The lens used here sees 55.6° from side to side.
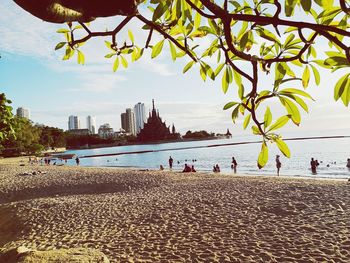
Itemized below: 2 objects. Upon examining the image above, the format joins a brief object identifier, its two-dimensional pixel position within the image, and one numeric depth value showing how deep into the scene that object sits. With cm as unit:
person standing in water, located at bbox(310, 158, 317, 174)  3528
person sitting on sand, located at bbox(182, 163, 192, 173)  3419
